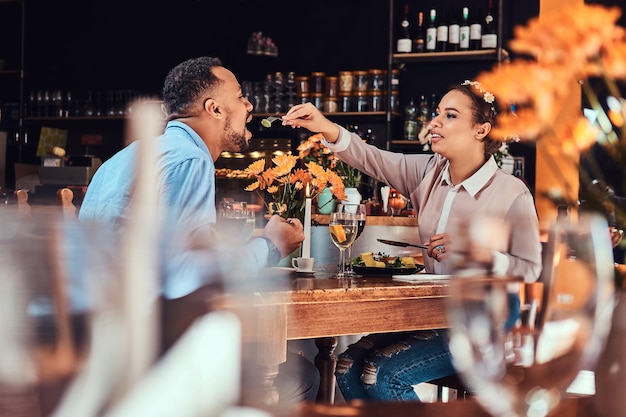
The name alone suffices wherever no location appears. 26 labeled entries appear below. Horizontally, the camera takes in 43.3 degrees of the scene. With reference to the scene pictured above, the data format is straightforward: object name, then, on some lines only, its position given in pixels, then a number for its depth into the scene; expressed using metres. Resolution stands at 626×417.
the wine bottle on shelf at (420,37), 5.73
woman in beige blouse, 2.26
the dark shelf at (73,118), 6.54
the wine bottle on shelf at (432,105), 5.70
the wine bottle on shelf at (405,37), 5.75
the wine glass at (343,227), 2.14
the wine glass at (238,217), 2.08
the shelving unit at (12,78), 6.99
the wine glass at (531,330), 0.53
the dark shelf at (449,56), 5.51
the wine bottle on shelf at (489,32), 5.47
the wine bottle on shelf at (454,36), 5.59
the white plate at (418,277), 2.09
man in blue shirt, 2.06
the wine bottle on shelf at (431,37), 5.68
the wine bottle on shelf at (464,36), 5.56
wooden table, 1.80
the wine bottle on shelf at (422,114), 5.69
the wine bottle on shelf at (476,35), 5.54
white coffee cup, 2.25
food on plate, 2.30
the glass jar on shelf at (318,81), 5.97
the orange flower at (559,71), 0.56
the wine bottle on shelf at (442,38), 5.64
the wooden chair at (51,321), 0.45
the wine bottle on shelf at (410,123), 5.78
